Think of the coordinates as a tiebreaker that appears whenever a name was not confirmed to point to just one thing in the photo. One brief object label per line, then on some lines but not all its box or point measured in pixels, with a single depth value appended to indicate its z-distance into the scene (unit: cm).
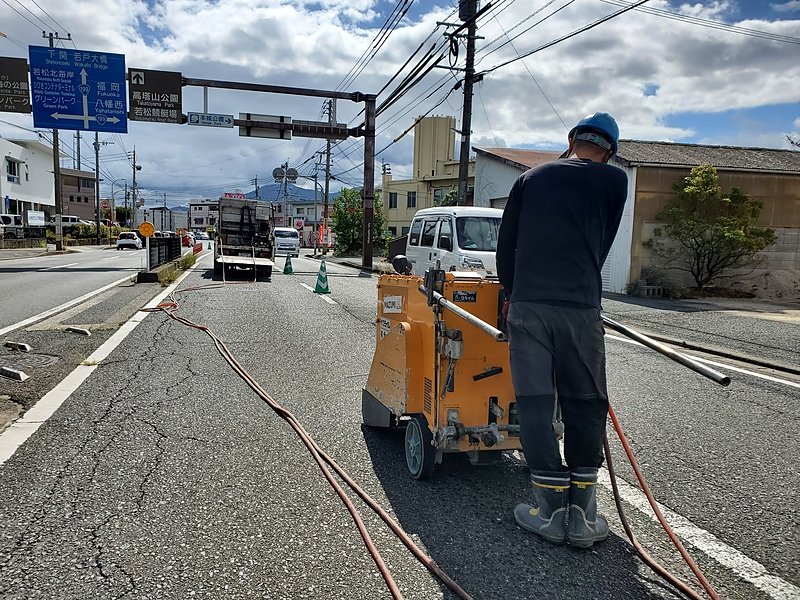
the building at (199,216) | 10125
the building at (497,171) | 2415
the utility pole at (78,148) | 6972
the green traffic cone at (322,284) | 1595
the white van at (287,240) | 4375
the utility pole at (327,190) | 5027
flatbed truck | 2355
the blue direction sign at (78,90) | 2222
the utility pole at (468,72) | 1950
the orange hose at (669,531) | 267
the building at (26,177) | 5169
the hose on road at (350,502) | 271
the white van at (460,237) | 1200
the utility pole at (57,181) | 3697
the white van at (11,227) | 4197
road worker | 302
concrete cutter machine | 351
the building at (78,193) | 8381
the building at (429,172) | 5025
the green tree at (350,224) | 4778
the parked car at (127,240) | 4956
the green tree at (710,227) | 1677
